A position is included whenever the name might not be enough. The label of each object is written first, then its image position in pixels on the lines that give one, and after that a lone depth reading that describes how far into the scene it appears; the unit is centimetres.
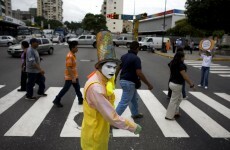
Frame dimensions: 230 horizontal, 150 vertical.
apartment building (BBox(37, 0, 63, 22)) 12340
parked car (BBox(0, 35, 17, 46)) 2565
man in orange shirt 478
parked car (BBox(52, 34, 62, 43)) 3593
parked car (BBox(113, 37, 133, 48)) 3022
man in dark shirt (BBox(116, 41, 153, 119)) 395
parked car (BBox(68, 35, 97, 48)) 2537
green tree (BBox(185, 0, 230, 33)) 2194
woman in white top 732
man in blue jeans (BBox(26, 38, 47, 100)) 532
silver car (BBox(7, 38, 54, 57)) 1472
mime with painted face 172
